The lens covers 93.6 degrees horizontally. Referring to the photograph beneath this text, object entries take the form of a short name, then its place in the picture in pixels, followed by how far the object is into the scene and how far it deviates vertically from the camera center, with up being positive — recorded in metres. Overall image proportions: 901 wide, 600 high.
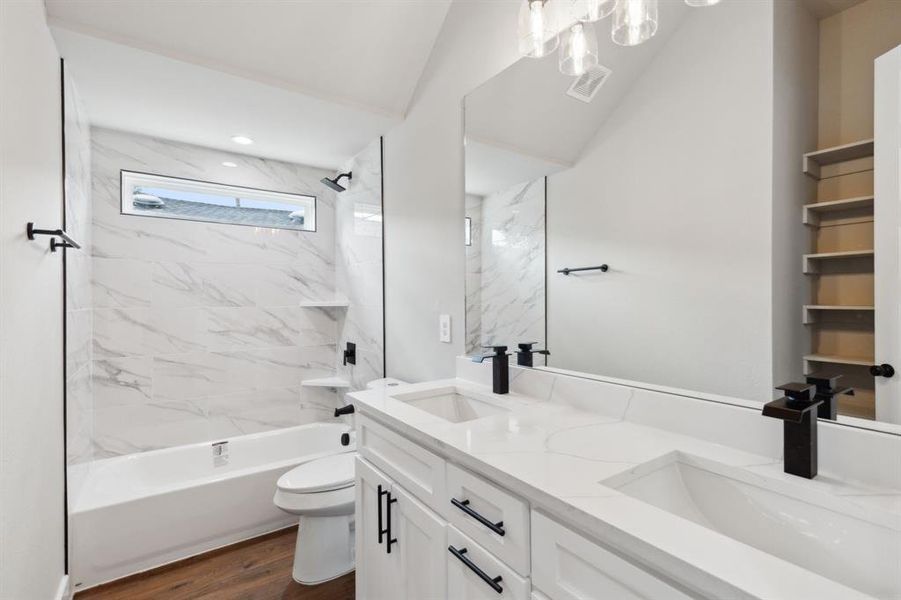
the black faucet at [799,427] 0.80 -0.25
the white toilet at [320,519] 2.00 -1.08
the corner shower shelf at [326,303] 3.09 -0.03
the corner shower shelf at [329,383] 3.04 -0.61
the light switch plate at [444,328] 2.05 -0.15
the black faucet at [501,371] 1.61 -0.28
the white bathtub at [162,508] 2.01 -1.09
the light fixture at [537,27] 1.44 +0.94
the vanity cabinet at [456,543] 0.74 -0.55
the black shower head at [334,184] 2.98 +0.81
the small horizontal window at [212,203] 2.70 +0.67
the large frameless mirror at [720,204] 0.83 +0.23
